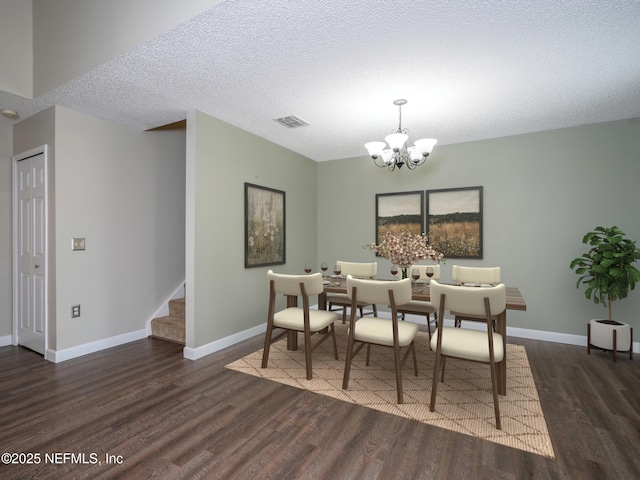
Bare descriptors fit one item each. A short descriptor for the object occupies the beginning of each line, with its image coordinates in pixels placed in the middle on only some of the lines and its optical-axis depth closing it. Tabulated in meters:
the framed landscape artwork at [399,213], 4.70
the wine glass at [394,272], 3.19
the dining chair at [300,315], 2.81
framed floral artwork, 4.05
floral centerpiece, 3.07
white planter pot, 3.21
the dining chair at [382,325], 2.41
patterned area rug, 2.07
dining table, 2.48
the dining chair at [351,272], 3.94
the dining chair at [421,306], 3.49
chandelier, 3.08
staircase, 3.84
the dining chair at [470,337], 2.09
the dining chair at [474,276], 3.46
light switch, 3.31
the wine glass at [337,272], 3.68
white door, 3.28
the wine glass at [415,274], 3.20
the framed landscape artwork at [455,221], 4.35
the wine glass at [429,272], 3.24
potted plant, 3.17
